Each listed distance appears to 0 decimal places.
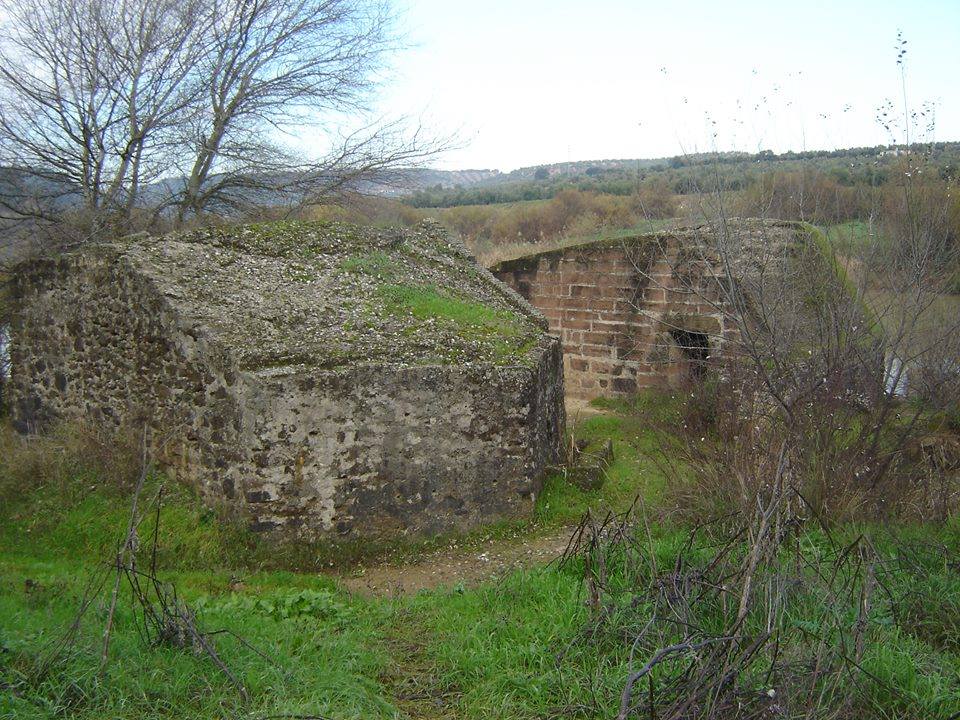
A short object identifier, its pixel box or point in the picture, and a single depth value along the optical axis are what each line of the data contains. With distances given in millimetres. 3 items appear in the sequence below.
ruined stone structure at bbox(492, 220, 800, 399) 12203
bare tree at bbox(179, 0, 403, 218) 14305
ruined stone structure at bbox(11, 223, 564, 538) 6840
